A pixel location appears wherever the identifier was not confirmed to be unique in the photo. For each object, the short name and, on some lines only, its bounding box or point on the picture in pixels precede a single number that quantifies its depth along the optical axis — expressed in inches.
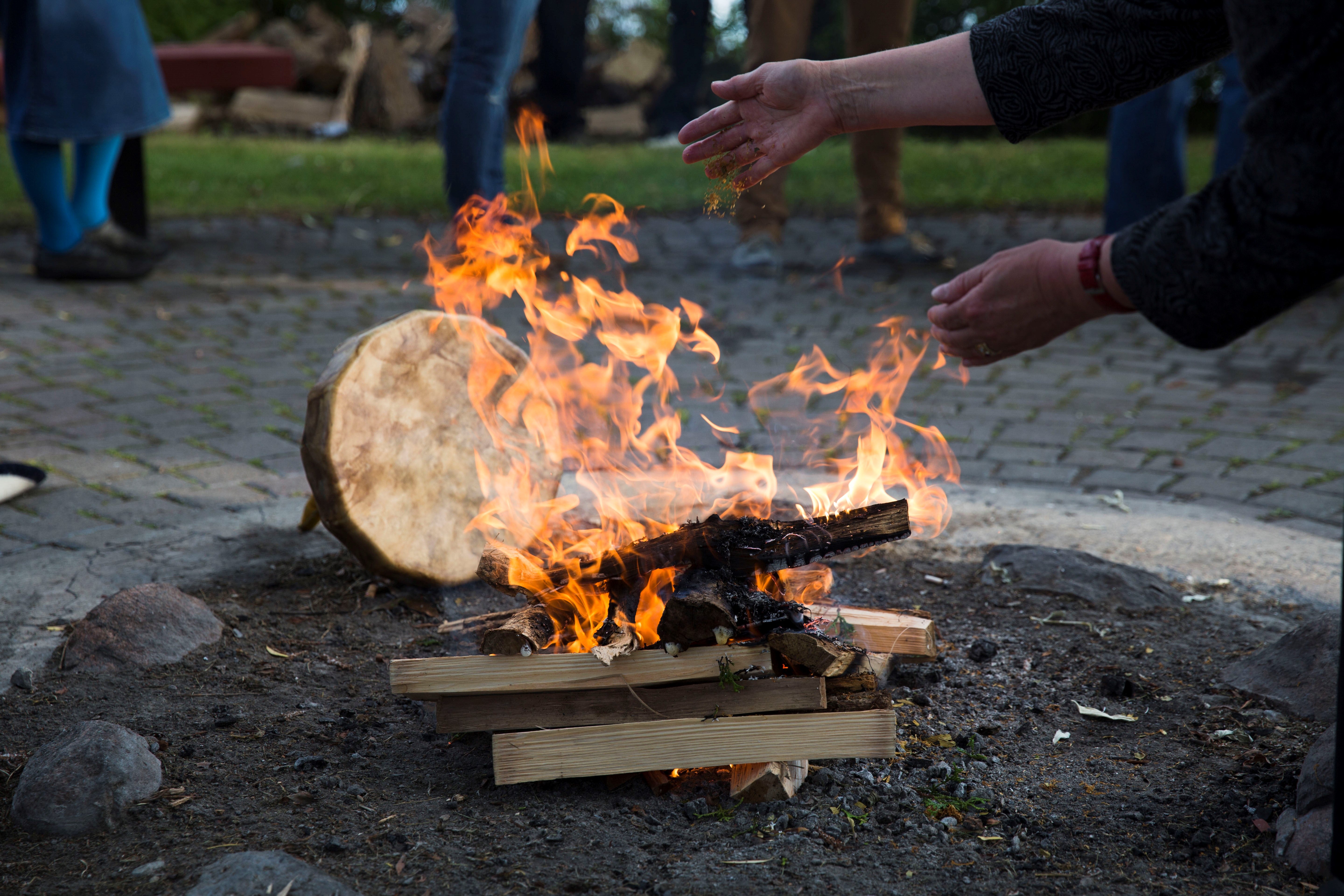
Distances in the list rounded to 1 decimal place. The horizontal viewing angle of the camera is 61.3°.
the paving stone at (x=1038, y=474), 163.9
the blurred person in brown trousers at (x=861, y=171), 254.7
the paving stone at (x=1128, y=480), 160.7
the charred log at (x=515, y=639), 86.3
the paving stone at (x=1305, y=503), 148.9
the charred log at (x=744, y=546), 92.3
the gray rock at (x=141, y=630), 104.3
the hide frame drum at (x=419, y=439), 111.8
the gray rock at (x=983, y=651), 107.7
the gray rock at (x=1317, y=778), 77.9
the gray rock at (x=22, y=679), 100.0
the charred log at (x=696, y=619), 86.0
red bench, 347.3
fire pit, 86.3
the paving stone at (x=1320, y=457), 166.2
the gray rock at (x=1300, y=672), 96.7
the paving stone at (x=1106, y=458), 169.9
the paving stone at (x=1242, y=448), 173.0
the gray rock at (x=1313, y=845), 74.9
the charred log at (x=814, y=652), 86.5
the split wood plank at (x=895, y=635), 98.7
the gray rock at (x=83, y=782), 79.7
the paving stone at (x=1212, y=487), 157.6
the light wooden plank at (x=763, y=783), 84.2
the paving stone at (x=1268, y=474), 161.3
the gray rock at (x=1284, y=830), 78.2
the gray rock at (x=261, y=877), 69.6
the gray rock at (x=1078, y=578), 121.0
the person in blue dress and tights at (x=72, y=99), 237.0
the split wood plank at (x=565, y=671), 86.4
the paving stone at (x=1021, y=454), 173.3
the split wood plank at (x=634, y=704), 86.4
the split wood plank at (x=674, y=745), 84.5
